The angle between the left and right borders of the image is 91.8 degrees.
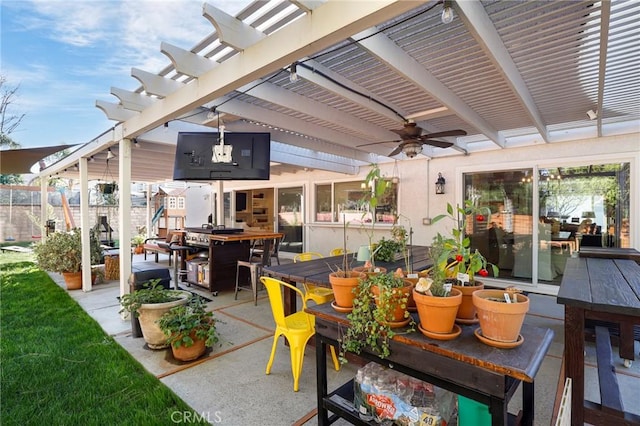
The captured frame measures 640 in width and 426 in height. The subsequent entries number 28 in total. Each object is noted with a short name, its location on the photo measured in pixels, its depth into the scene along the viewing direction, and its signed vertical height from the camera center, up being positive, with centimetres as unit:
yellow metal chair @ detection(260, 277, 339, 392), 234 -92
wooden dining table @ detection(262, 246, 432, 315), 257 -55
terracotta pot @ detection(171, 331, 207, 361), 272 -124
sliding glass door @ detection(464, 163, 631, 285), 440 -5
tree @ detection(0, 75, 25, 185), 1093 +343
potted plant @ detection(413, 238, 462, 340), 124 -38
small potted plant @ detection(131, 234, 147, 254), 929 -104
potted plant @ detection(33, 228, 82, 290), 522 -82
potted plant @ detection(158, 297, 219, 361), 269 -107
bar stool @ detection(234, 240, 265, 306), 444 -94
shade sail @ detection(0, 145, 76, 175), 537 +98
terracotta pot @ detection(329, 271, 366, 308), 162 -41
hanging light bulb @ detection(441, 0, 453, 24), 160 +103
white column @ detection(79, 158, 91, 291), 496 -31
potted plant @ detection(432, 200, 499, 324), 137 -25
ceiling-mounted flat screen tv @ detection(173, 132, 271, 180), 414 +73
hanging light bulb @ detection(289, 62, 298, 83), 228 +102
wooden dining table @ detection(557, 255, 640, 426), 153 -57
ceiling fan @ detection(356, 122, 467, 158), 351 +83
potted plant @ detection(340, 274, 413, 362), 136 -47
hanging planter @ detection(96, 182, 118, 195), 656 +46
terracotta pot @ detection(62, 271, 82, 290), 522 -117
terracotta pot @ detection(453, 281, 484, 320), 136 -41
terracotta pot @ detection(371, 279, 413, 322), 138 -40
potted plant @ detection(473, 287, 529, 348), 113 -39
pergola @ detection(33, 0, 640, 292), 187 +120
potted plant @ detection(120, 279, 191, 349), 292 -93
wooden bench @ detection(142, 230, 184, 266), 643 -78
